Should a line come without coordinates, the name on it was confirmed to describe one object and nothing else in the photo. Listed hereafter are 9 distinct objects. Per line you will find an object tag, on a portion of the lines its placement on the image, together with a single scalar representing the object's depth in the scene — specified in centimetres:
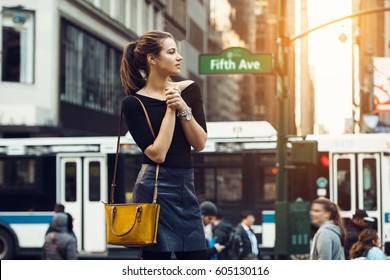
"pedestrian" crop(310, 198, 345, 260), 783
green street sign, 981
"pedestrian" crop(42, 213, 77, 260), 1103
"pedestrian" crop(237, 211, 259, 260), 1235
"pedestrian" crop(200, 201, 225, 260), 1147
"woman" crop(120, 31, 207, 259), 359
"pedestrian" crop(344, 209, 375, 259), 1127
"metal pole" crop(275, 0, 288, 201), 1010
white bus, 1417
